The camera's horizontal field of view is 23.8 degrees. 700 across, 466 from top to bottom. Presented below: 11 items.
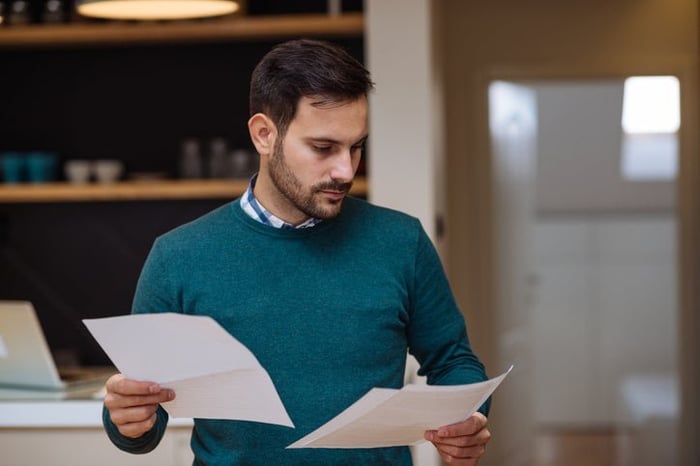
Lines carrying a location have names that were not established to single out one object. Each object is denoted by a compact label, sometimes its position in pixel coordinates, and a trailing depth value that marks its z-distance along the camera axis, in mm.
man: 2667
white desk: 4770
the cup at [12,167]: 5928
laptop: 4651
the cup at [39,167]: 5939
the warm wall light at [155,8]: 3989
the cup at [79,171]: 5906
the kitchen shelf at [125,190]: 5711
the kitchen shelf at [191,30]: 5603
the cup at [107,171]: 5885
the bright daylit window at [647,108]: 11248
